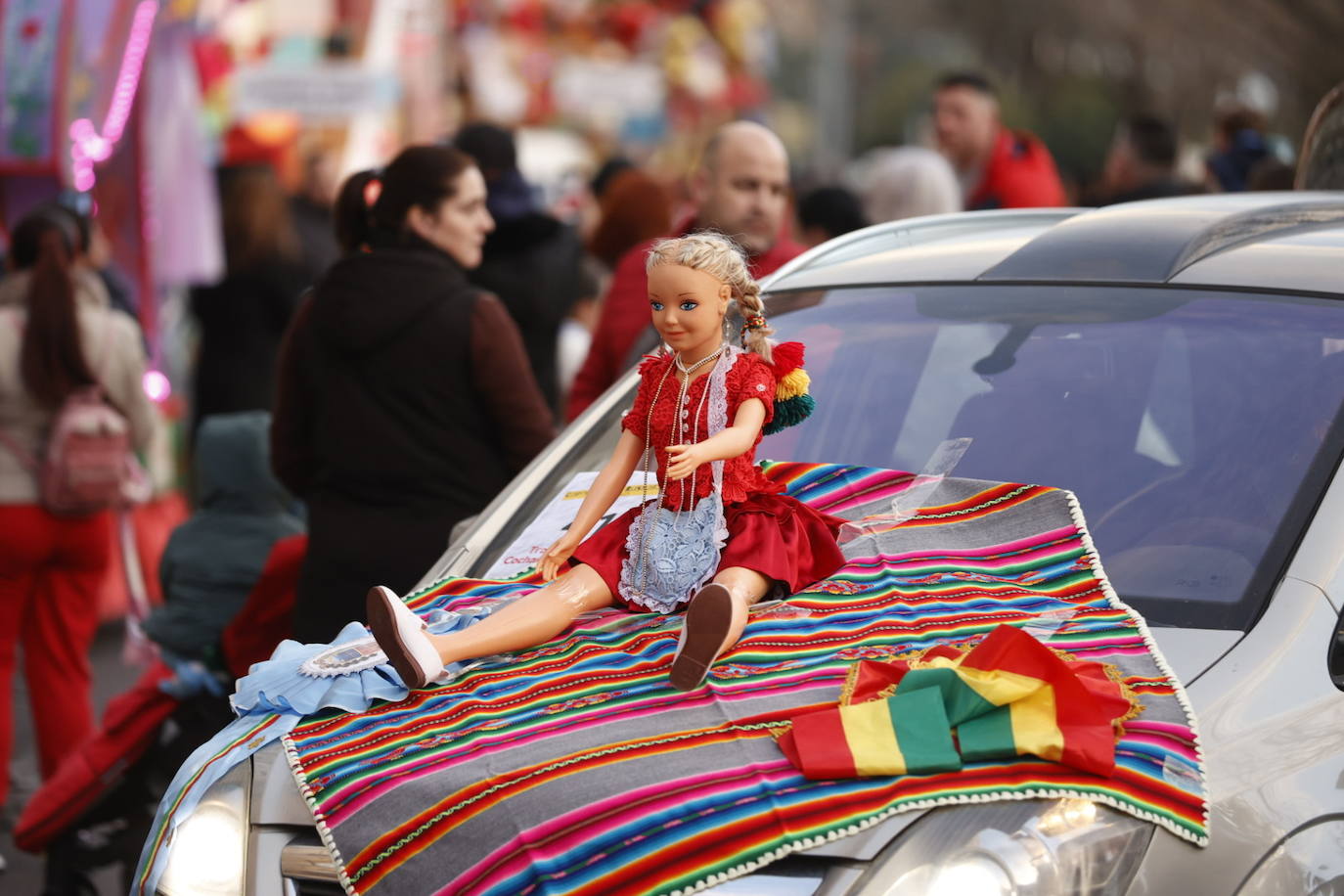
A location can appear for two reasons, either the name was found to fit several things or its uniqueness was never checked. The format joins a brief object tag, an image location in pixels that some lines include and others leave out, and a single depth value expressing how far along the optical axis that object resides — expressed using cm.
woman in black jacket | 991
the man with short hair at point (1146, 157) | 1756
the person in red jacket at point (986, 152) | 1612
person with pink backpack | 1250
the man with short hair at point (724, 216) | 1202
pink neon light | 1877
